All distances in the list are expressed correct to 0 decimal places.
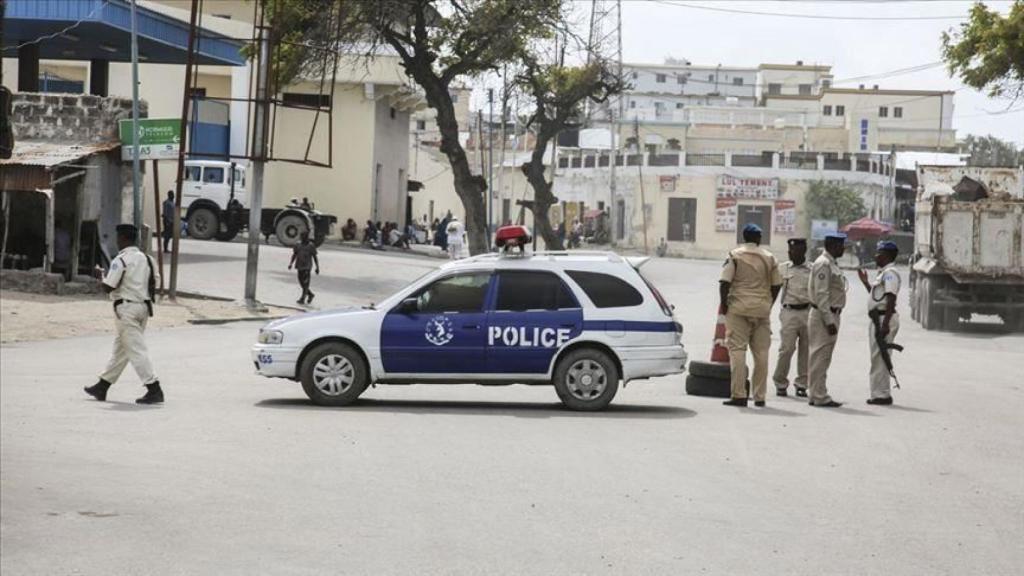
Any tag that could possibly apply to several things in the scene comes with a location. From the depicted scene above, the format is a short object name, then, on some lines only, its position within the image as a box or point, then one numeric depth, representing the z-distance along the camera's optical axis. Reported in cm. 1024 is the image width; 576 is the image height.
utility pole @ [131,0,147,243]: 2938
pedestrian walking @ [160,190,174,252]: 4208
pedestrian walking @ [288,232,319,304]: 3300
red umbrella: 7281
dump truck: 3039
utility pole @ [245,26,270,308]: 3033
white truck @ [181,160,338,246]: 4734
